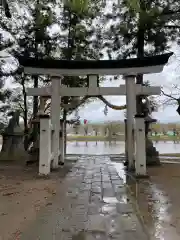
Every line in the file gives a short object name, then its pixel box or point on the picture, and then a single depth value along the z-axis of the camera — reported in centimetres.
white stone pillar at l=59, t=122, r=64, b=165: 830
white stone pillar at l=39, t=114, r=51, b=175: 604
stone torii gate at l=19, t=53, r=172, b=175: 728
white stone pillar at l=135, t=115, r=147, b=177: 607
